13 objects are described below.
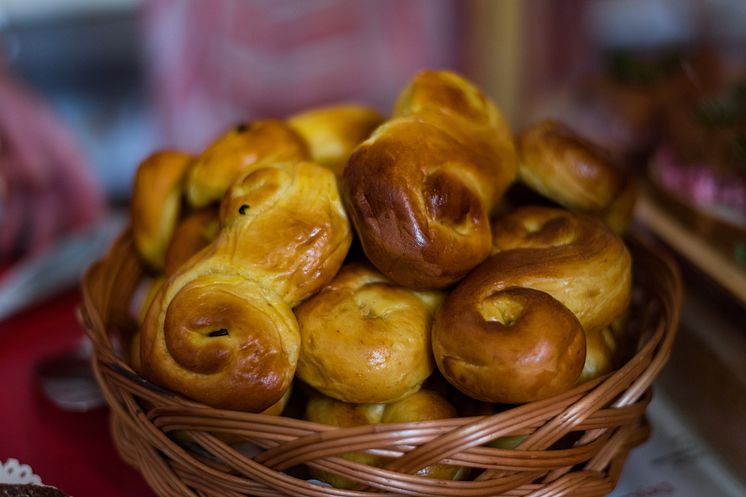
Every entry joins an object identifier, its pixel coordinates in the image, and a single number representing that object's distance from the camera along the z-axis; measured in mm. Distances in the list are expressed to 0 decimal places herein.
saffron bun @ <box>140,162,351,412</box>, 620
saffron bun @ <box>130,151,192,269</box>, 876
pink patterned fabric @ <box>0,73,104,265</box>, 1301
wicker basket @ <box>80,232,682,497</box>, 587
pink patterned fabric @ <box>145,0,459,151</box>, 1678
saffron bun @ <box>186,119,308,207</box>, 807
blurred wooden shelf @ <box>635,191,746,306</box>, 900
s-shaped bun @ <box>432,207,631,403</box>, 613
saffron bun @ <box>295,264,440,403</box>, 648
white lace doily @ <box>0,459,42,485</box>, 734
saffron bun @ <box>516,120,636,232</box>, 810
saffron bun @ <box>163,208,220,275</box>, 791
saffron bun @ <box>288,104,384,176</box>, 902
